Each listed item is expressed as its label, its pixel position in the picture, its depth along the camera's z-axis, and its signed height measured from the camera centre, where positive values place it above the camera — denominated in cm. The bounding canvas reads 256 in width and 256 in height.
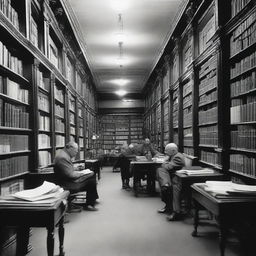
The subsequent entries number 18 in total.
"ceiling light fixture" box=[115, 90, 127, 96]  1455 +202
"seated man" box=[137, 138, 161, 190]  689 -59
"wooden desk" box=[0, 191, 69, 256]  238 -64
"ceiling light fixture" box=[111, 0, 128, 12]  581 +253
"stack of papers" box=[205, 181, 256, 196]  256 -51
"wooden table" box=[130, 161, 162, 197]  655 -76
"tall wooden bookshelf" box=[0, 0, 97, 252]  368 +76
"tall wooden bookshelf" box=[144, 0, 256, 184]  368 +75
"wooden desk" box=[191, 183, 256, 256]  251 -65
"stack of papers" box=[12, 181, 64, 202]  251 -51
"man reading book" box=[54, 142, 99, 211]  464 -60
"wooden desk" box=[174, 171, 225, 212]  405 -62
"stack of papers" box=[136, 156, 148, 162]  712 -62
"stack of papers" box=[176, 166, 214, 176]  407 -54
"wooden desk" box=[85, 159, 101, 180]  809 -83
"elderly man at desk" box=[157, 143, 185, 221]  491 -69
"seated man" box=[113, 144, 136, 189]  792 -84
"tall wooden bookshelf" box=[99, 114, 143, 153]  1547 +18
